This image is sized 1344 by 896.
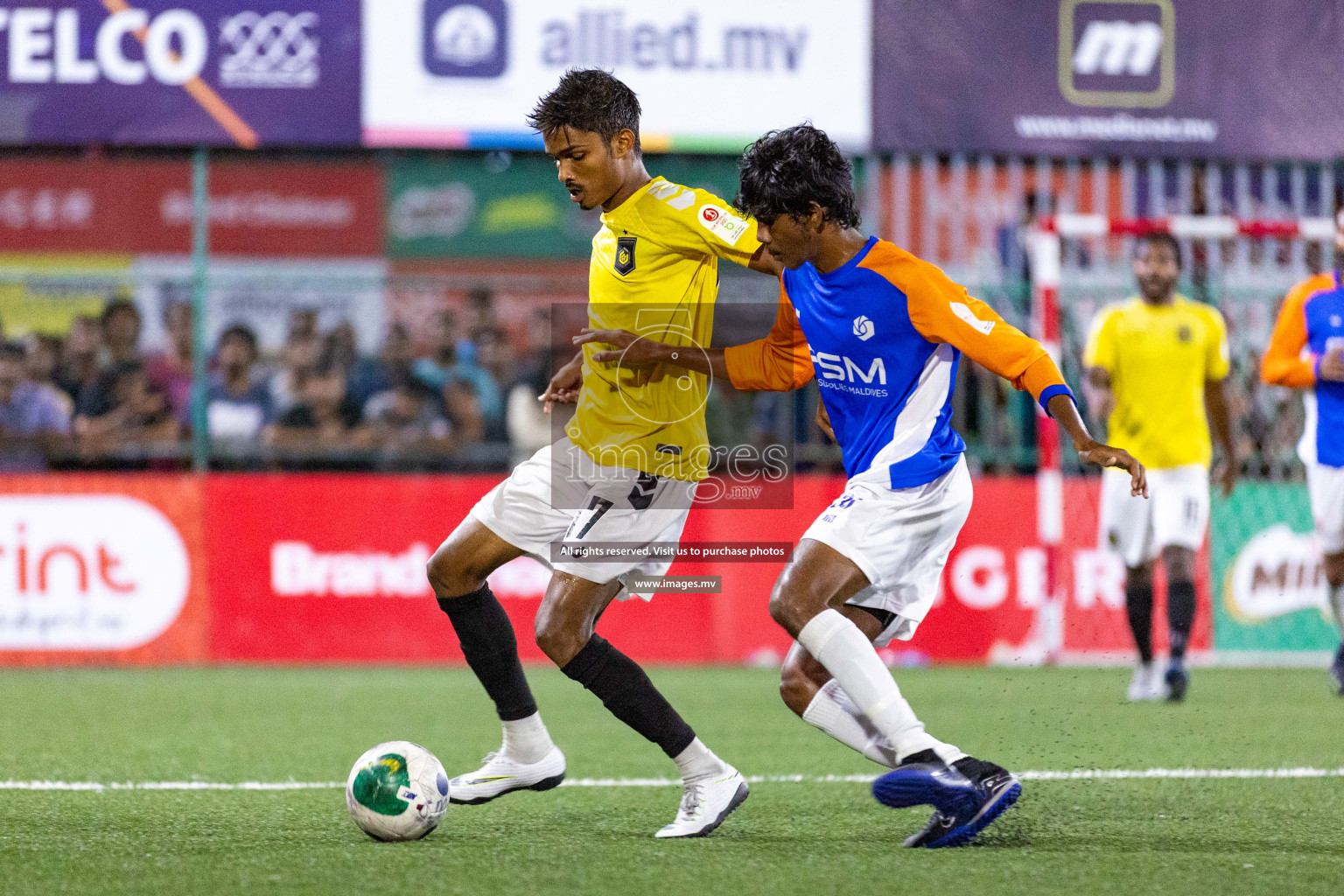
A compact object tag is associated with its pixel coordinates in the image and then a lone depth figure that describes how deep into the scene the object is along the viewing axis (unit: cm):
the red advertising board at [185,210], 3328
